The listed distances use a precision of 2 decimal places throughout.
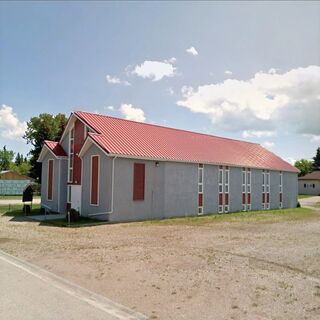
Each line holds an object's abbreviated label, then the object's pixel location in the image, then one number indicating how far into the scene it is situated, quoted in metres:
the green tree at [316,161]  92.81
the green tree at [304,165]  93.85
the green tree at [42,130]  55.25
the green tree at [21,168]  94.99
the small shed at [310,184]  69.19
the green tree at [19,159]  129.75
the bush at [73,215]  20.64
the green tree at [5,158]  99.19
